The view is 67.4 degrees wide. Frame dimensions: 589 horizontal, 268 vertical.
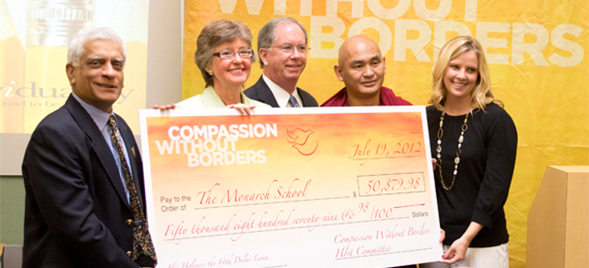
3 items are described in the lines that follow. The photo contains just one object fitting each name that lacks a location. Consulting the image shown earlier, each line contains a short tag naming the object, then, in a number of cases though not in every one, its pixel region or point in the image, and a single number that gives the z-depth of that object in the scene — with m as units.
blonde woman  1.90
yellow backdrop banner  3.15
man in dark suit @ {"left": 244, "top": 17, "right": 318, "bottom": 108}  2.24
